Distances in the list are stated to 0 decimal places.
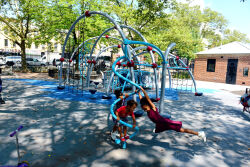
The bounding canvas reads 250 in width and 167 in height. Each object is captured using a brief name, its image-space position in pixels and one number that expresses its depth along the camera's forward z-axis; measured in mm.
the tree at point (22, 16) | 19266
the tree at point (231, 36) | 55884
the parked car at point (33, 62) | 33312
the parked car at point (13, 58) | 32653
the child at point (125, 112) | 4281
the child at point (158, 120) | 4398
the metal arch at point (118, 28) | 6554
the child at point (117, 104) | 4781
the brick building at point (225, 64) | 22297
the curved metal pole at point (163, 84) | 6540
